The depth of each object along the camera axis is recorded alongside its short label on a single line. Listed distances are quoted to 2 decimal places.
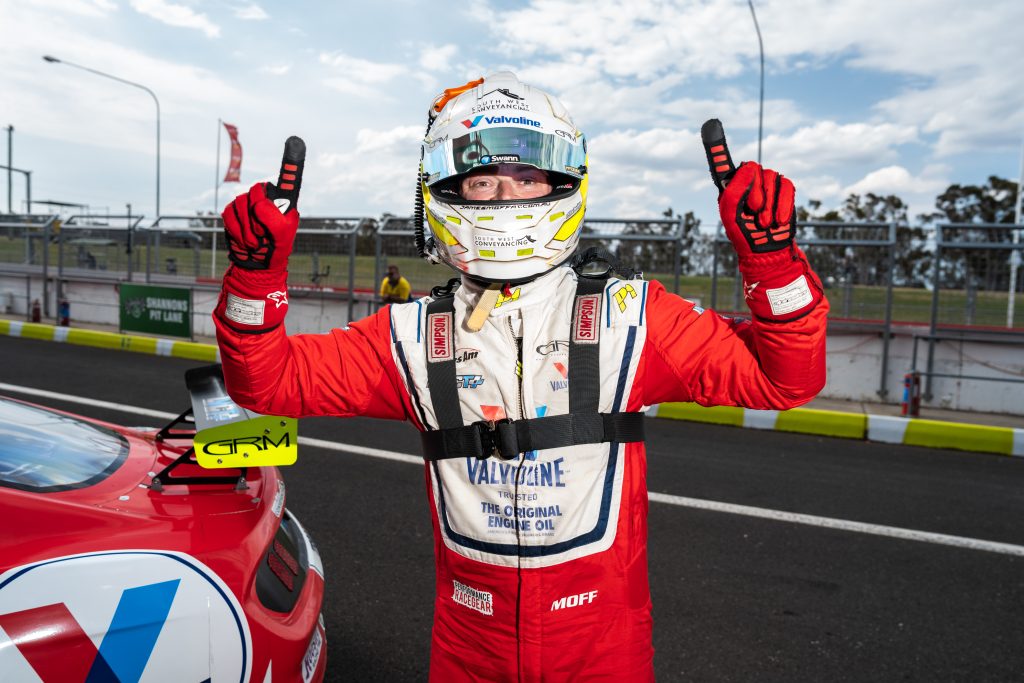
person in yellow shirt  11.08
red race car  1.64
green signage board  12.39
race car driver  1.68
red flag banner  27.54
